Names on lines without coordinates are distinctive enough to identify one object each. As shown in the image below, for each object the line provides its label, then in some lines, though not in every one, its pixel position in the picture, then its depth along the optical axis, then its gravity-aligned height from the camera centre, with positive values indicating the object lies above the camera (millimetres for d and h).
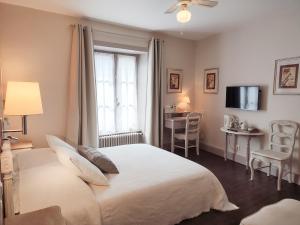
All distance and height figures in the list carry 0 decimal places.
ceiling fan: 2283 +1056
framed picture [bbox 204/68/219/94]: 4496 +391
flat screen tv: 3617 +25
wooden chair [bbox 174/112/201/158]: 4277 -667
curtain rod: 3706 +1194
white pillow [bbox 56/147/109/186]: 1856 -650
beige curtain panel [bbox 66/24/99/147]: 3439 +130
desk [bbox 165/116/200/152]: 4371 -543
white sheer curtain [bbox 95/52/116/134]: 4062 +130
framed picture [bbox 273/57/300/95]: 3129 +339
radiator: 4027 -829
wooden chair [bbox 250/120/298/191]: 2951 -752
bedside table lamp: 1971 -37
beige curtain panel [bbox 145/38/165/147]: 4207 +119
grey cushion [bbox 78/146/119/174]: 2160 -675
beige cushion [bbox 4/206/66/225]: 1093 -655
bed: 1503 -792
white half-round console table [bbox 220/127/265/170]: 3545 -603
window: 4105 +125
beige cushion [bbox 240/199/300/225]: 1512 -883
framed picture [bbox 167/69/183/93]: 4664 +393
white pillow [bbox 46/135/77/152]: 2287 -515
